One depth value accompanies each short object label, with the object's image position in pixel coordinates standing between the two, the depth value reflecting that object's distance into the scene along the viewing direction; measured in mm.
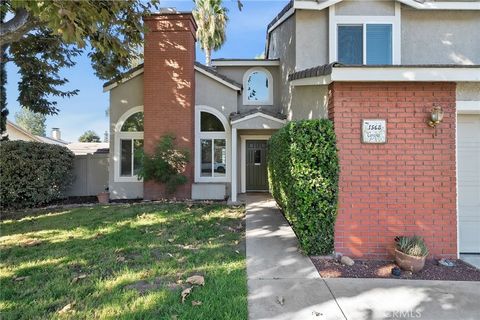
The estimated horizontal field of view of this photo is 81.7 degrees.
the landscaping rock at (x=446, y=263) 5000
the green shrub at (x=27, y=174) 10711
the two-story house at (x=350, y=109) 5254
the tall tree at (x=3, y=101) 12169
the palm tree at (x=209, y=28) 23875
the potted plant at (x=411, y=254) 4688
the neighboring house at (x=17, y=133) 22941
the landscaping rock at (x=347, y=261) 4980
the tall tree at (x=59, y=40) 4848
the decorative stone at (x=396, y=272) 4569
